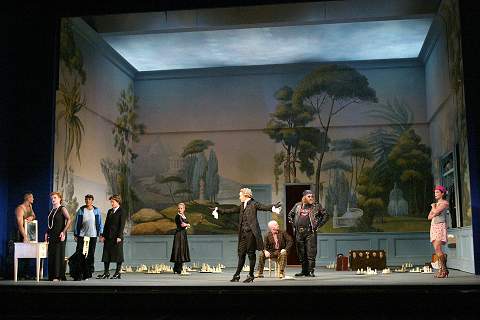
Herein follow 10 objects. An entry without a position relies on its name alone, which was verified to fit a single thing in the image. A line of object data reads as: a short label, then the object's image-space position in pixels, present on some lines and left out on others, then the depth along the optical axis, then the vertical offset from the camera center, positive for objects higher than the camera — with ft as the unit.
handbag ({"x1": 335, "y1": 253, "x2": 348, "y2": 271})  41.65 -2.76
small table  32.07 -1.14
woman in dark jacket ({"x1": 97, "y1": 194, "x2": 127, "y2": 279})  33.73 -0.37
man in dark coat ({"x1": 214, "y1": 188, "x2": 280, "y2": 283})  28.81 -0.37
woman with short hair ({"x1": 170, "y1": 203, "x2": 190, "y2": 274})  39.32 -1.28
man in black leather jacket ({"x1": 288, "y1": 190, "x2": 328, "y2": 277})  34.60 -0.12
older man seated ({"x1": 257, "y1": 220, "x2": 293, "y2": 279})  33.47 -1.10
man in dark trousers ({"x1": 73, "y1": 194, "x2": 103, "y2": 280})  33.45 +0.24
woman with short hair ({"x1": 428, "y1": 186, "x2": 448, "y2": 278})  30.40 -0.05
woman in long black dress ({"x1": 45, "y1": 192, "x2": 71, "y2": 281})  32.35 -0.37
